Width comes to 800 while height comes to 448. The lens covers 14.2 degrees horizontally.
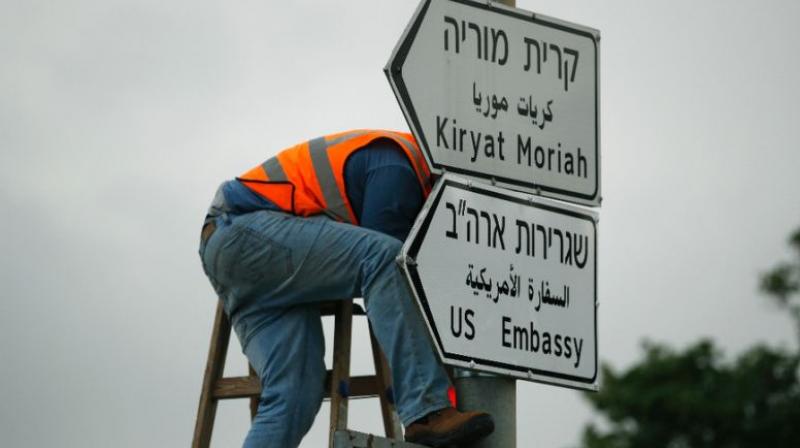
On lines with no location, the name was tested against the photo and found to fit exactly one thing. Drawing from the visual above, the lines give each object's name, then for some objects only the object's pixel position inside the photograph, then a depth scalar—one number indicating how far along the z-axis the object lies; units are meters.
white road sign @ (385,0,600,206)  9.03
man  10.71
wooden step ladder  11.47
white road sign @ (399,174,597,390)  8.74
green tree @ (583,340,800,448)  66.71
